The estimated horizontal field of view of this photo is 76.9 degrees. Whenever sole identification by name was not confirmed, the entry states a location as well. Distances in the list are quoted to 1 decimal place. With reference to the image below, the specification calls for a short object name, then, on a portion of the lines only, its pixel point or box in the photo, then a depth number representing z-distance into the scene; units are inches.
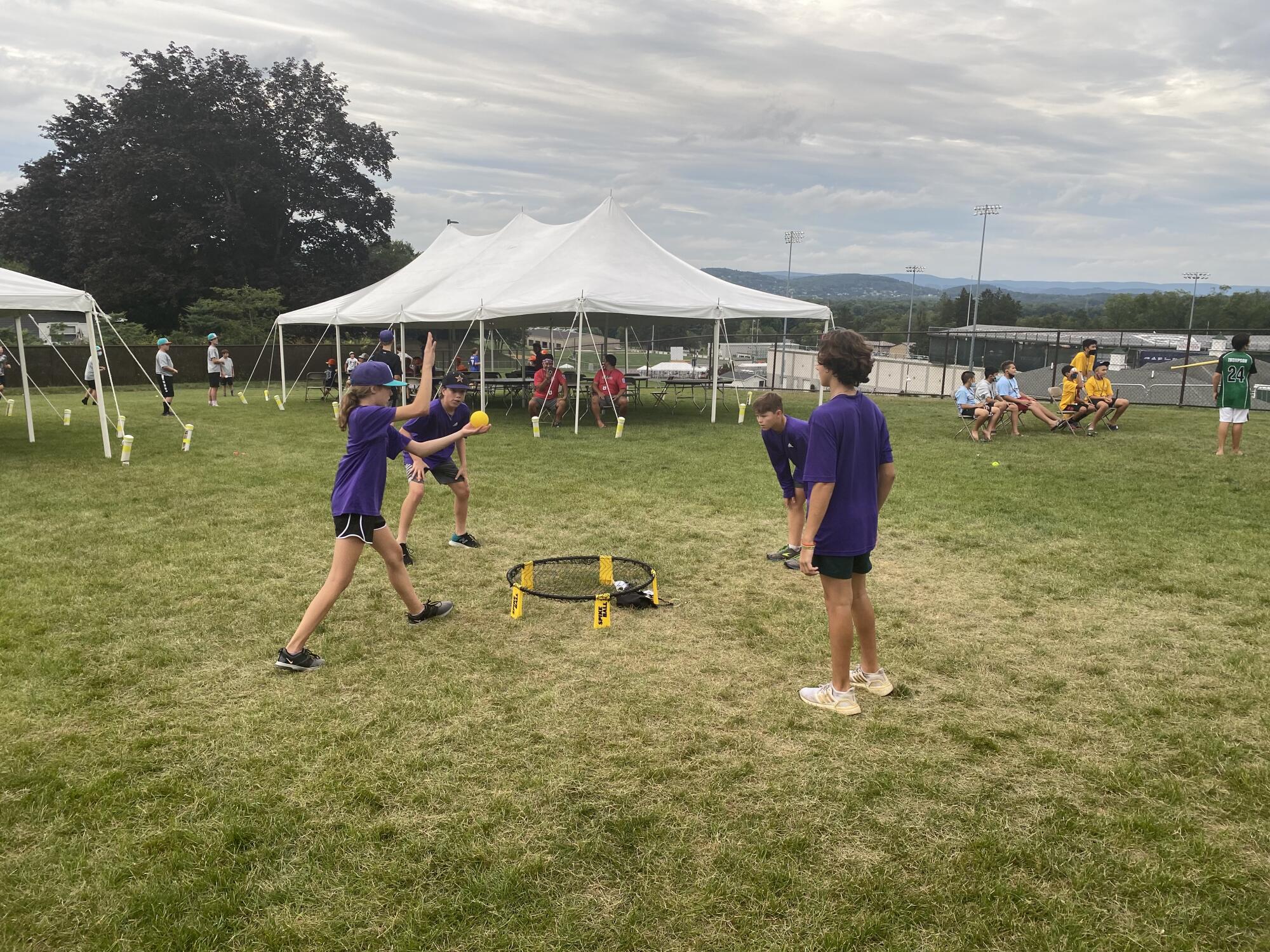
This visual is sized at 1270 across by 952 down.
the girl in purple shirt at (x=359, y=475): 167.5
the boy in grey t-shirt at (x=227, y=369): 839.1
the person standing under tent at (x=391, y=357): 594.6
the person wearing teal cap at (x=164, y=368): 626.2
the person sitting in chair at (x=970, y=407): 528.7
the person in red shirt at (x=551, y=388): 617.0
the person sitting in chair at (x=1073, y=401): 555.5
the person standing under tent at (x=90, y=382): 688.4
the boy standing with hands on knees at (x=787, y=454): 230.7
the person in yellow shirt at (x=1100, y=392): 551.5
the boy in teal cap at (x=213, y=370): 766.5
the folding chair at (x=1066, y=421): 552.7
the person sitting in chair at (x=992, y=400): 526.9
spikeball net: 203.0
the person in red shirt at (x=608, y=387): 608.1
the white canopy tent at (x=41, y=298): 374.3
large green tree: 1401.3
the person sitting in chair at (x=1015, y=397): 540.7
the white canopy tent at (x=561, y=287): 569.0
